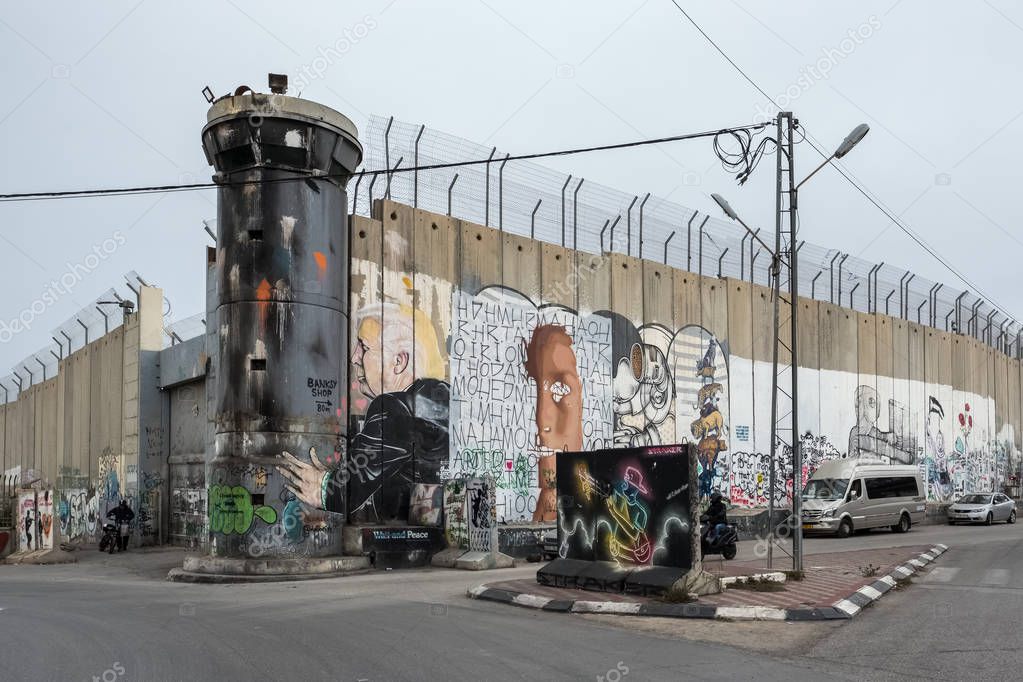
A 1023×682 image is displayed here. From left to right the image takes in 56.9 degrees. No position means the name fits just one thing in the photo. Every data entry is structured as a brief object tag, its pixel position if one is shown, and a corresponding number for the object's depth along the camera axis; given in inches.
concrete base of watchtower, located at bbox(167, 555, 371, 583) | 705.2
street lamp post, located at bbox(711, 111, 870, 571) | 617.0
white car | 1384.1
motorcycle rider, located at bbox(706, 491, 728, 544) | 783.1
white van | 1120.2
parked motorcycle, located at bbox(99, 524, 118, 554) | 991.6
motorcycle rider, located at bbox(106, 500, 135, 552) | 981.2
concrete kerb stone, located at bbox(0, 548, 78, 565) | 911.7
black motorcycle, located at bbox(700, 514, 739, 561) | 780.6
